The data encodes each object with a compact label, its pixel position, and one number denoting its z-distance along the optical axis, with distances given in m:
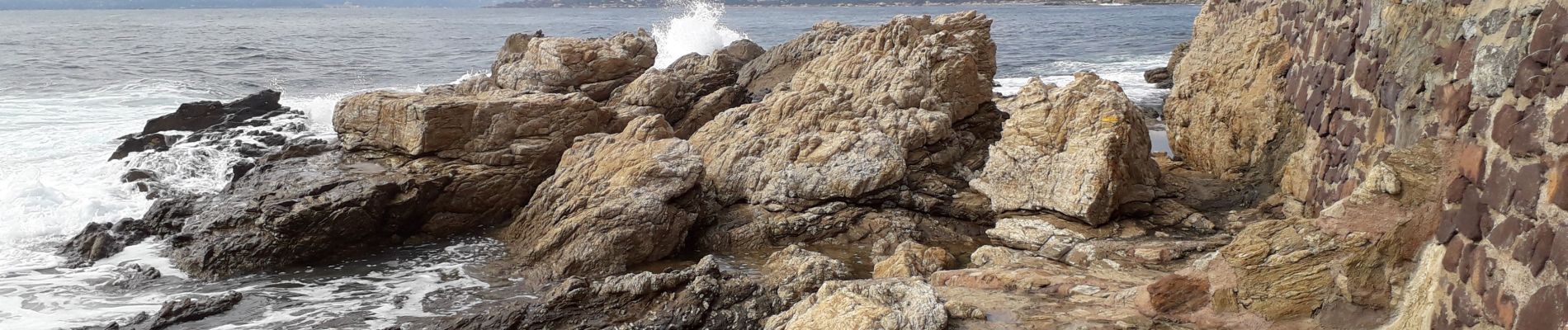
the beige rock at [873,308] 6.58
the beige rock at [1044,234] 10.15
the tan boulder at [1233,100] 10.52
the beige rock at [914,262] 9.78
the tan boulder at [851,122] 12.52
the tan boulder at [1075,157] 10.45
